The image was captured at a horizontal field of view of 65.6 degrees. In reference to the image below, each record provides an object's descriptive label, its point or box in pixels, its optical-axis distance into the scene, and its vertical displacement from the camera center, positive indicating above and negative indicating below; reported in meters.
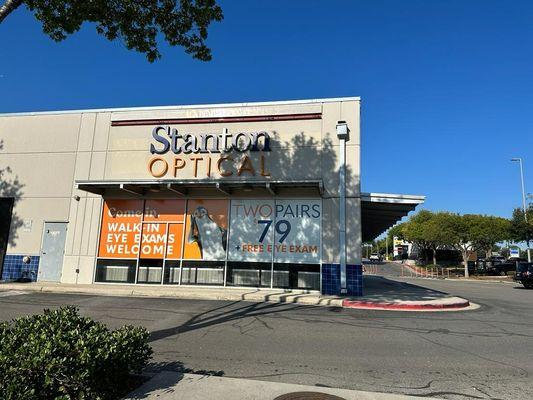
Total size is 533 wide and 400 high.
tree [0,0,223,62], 8.41 +5.23
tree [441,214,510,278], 41.44 +4.33
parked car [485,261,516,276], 45.59 +0.73
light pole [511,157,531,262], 39.99 +7.63
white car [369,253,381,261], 108.24 +3.32
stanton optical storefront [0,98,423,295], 15.77 +2.72
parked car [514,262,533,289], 26.35 +0.12
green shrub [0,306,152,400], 3.92 -1.00
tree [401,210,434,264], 61.34 +6.54
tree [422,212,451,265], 42.22 +4.40
